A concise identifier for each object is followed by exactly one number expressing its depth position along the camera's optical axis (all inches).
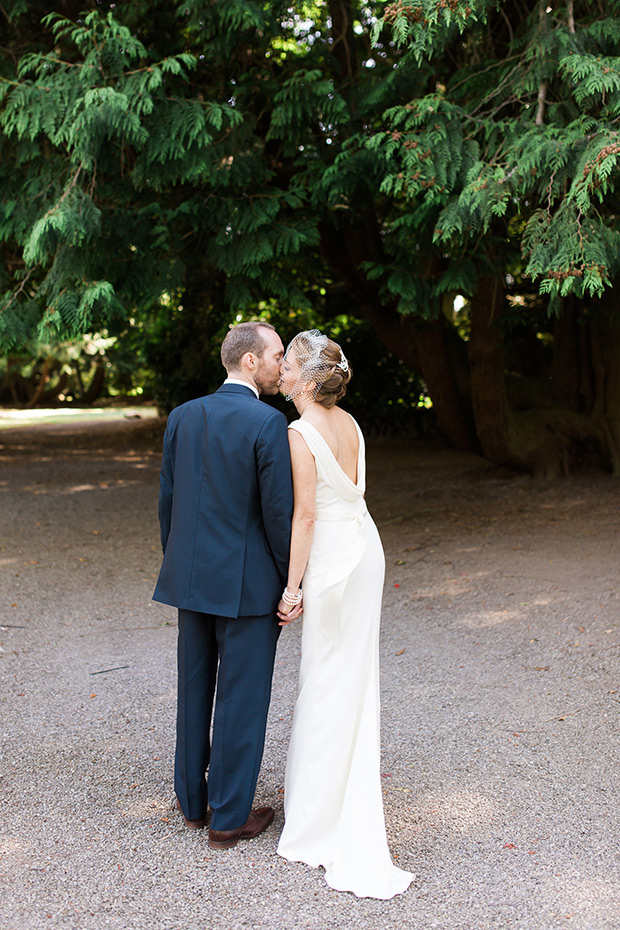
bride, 119.7
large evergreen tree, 207.6
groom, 119.1
